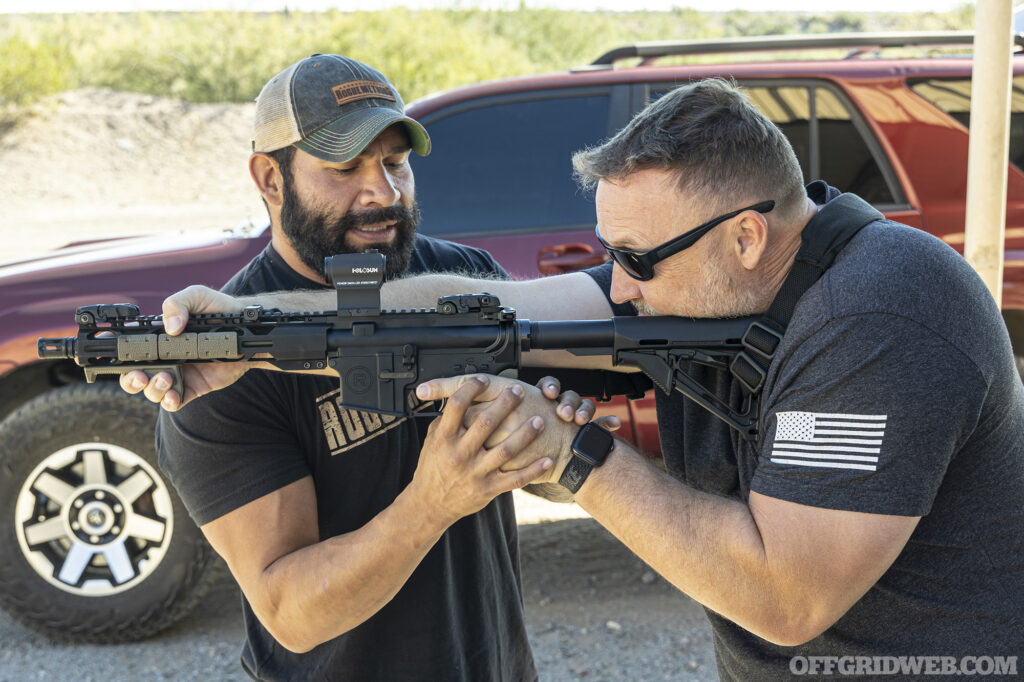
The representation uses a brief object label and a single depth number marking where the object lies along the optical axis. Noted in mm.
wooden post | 3250
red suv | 4078
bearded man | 2053
